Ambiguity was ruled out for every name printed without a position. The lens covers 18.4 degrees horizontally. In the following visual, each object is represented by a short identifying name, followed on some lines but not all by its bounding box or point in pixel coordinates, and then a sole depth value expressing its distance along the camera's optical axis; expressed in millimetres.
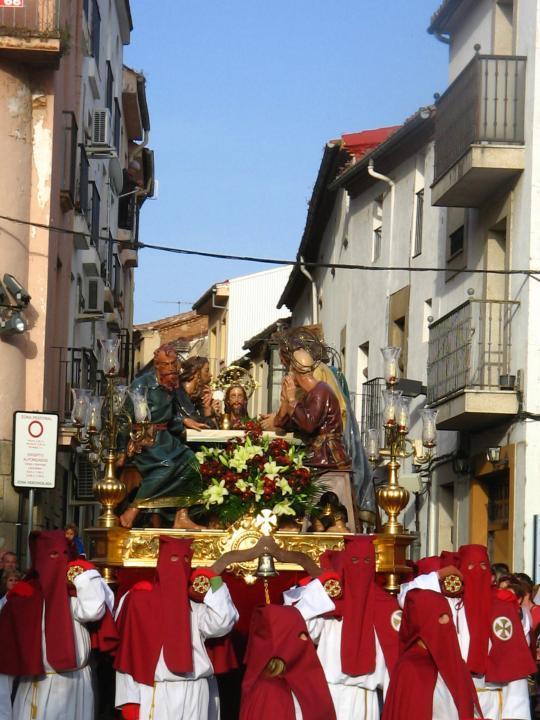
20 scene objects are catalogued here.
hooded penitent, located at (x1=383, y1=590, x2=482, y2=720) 9133
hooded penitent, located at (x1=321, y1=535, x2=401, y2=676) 10664
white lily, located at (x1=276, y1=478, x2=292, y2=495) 12822
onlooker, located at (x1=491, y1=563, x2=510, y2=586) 13912
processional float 12516
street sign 15445
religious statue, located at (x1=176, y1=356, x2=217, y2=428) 14055
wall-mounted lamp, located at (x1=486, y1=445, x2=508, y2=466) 20453
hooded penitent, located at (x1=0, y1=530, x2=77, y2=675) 10766
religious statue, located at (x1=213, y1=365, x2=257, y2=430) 14414
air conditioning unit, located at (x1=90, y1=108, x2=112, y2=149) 28844
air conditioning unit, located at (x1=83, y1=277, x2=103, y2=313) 28031
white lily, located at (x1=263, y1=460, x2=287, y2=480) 12883
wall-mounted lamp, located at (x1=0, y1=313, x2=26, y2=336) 20094
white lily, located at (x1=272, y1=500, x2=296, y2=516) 12805
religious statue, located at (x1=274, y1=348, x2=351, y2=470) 13391
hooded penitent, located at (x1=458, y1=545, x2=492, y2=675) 10594
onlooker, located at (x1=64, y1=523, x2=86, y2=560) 15566
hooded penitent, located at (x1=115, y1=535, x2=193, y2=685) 10523
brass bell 11953
